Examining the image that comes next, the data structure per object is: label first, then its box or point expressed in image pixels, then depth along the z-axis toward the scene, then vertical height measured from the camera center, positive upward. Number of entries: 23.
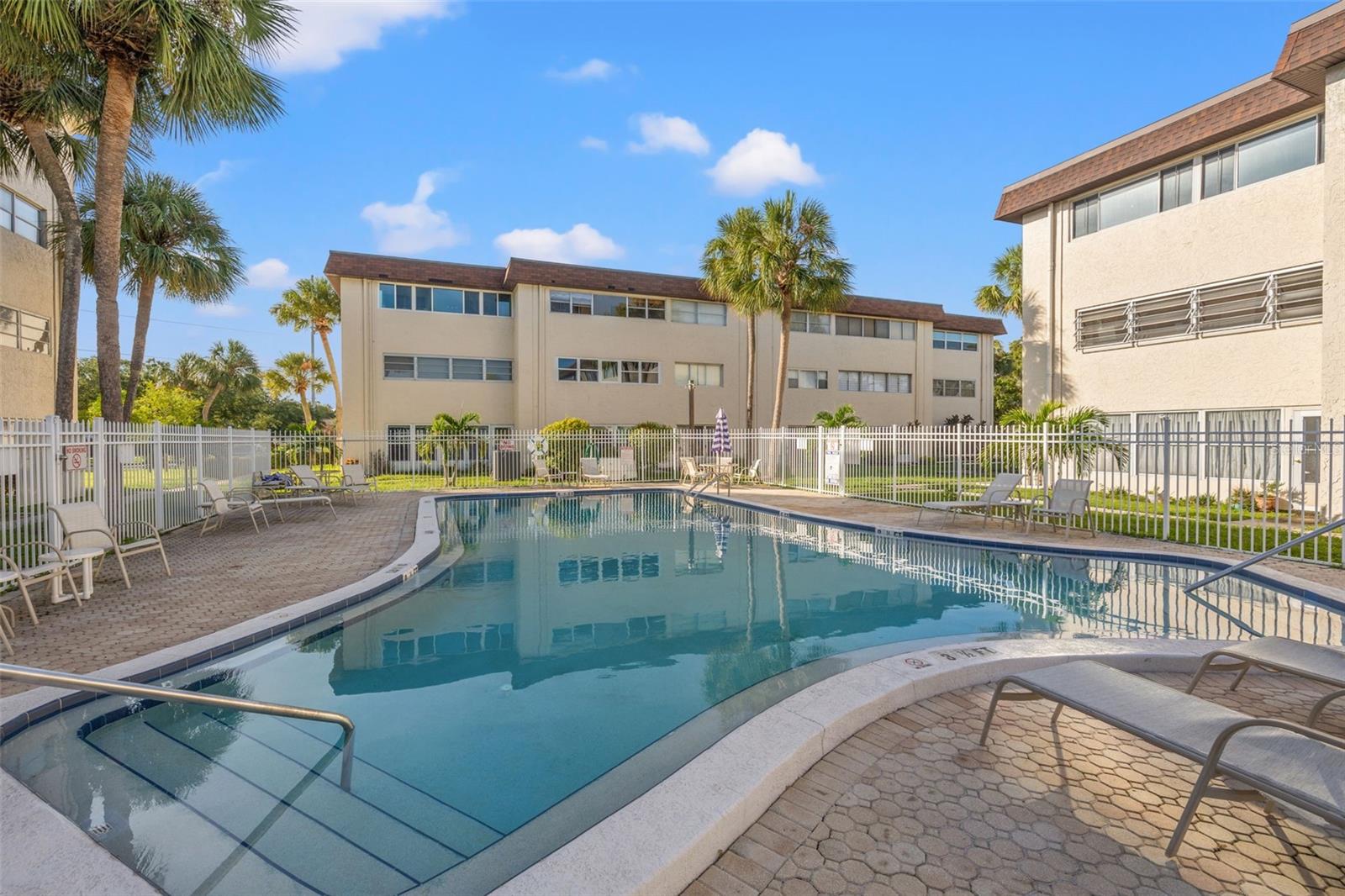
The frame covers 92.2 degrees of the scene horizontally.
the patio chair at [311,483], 14.46 -0.95
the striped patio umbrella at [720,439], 20.47 +0.11
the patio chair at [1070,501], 10.38 -0.96
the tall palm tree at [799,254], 22.67 +6.64
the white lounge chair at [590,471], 21.12 -0.94
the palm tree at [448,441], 22.80 +0.03
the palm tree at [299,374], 40.94 +4.33
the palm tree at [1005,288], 26.53 +6.46
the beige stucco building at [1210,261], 12.09 +4.21
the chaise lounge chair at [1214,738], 2.10 -1.13
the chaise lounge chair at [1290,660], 3.26 -1.18
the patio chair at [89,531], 6.57 -0.93
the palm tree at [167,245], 17.64 +5.61
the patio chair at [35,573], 5.20 -1.15
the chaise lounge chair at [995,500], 11.14 -1.02
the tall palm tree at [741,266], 23.14 +6.44
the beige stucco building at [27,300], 15.76 +3.67
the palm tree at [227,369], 43.78 +5.05
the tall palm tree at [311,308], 32.72 +6.87
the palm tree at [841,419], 24.48 +0.91
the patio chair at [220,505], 10.63 -1.09
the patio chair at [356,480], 15.96 -0.95
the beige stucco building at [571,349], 25.25 +4.04
